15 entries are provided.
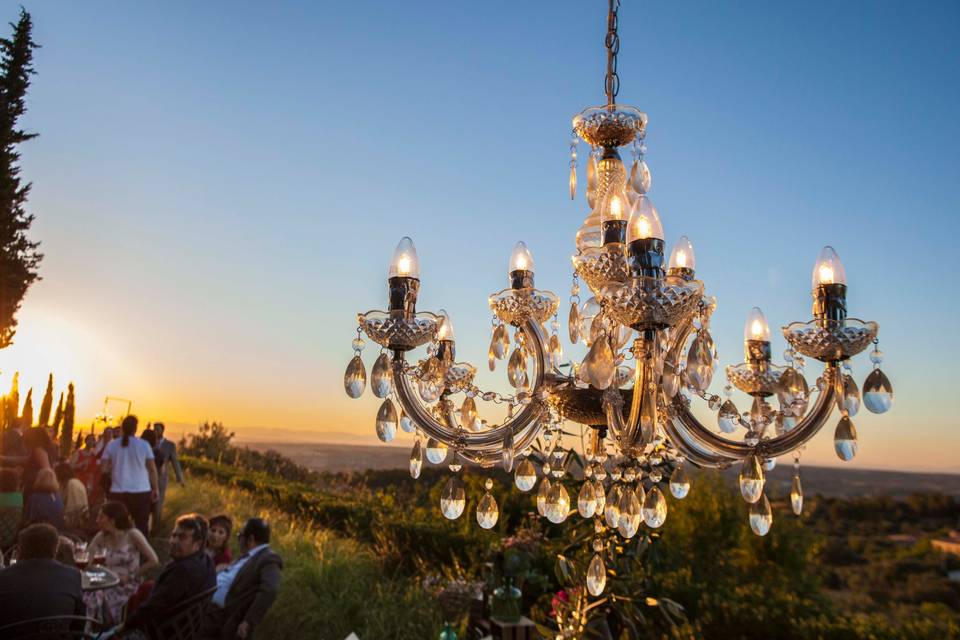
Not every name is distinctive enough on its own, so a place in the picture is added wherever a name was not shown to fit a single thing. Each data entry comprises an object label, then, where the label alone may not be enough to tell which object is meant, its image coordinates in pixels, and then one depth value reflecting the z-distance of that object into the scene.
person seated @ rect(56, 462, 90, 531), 6.57
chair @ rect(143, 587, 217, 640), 3.22
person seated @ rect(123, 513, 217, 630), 3.28
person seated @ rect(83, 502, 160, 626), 4.30
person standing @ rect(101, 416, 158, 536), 5.86
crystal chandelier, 1.11
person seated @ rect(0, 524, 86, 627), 2.95
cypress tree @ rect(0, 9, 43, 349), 11.43
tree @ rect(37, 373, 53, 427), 13.68
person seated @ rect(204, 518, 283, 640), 3.46
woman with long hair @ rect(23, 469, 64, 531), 5.28
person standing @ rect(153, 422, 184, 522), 7.07
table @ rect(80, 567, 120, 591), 3.73
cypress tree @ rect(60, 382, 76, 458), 14.03
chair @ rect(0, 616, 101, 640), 2.84
